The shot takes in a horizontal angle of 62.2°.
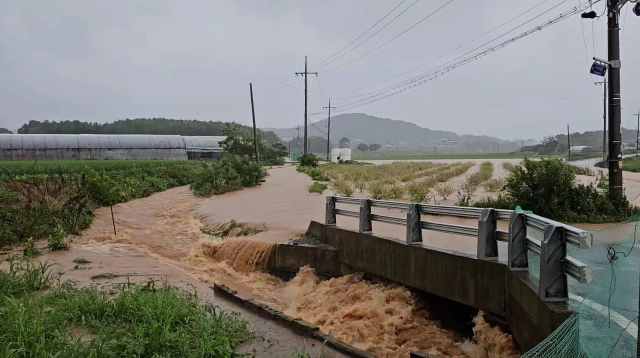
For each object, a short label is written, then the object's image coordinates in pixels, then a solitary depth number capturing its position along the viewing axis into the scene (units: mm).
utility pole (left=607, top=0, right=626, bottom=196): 14414
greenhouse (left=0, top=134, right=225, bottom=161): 55241
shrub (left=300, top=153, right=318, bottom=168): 52781
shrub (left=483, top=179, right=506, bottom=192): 24634
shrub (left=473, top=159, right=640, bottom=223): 14758
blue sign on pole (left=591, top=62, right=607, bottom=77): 14586
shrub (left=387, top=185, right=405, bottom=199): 20525
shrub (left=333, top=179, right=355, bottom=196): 22703
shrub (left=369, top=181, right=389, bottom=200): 20328
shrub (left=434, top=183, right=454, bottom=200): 21094
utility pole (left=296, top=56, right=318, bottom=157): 59188
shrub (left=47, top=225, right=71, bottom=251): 14031
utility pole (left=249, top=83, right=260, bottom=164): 52875
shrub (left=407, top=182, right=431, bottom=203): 18880
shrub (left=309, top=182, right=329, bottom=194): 26367
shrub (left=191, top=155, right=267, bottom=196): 28031
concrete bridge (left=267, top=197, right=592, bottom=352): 6070
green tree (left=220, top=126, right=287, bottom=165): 61250
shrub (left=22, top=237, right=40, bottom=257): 13051
